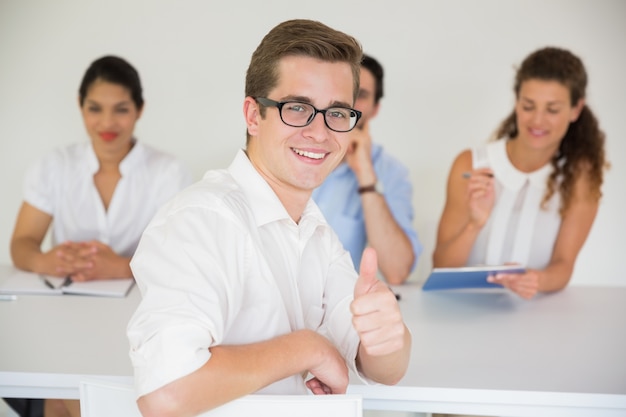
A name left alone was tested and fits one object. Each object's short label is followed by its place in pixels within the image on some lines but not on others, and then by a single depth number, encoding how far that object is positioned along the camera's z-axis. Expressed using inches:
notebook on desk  86.2
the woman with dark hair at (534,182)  101.8
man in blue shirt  108.3
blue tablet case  83.0
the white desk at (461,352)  59.8
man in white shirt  43.0
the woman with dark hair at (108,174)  114.2
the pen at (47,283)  87.0
